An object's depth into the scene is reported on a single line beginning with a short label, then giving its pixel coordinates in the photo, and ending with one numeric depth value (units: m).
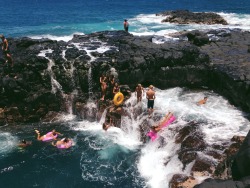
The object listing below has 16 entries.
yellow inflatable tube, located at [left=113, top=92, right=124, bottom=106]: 20.77
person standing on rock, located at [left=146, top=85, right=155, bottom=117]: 19.41
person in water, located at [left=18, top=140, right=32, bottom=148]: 18.45
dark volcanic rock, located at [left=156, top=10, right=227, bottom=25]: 53.00
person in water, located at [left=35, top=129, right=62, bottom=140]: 19.33
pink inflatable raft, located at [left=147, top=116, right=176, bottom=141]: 18.09
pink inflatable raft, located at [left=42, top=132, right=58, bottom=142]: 19.30
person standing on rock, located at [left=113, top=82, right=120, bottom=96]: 21.42
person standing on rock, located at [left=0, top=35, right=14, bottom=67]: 21.55
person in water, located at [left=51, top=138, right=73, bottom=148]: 18.59
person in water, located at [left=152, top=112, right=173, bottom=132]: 18.17
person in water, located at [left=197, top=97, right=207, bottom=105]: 21.31
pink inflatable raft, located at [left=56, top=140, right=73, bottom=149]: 18.58
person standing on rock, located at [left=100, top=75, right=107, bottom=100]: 21.77
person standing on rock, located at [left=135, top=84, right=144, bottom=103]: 20.77
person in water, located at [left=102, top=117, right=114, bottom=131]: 20.23
